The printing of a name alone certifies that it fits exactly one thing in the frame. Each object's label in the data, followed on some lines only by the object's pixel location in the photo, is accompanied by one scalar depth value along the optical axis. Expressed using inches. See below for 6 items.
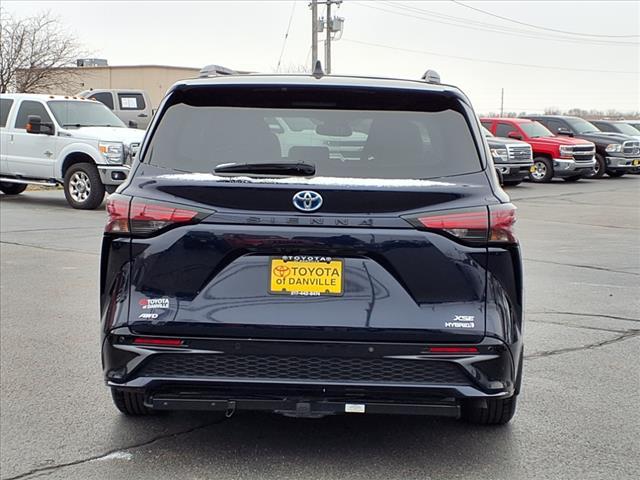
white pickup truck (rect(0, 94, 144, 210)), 649.0
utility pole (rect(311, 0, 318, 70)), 1727.4
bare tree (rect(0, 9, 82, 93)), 1496.1
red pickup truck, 1056.5
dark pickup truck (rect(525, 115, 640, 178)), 1155.3
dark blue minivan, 155.8
